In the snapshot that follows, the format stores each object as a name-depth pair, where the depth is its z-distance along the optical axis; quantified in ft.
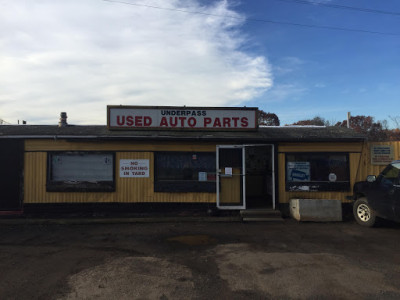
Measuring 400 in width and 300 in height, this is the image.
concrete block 28.22
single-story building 30.53
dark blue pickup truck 22.81
